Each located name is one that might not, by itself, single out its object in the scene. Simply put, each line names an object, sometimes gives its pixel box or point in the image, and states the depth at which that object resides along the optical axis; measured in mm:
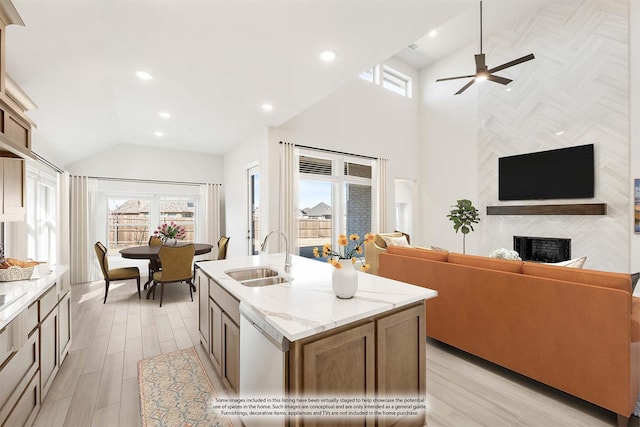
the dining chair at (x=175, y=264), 3908
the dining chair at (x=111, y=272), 3953
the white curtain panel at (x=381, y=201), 6105
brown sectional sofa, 1633
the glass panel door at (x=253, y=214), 5188
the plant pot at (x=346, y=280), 1524
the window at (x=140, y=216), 5680
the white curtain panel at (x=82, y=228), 5059
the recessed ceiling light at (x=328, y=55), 2441
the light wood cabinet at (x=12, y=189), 1872
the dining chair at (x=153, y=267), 4648
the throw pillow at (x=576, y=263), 2178
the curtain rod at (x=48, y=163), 3451
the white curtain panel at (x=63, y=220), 4383
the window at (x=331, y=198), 5168
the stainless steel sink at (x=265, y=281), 2159
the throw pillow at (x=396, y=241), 4453
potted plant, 5251
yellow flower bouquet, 1535
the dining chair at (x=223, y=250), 4917
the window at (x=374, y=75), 6230
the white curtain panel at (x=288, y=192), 4551
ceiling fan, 3443
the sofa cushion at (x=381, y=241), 4613
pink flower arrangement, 4699
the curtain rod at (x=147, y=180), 5325
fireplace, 4722
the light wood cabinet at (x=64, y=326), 2227
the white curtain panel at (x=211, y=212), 6223
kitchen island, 1182
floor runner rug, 1781
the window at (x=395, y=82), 6660
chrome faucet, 2256
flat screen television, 4512
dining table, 4012
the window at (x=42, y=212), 3627
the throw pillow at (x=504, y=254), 2846
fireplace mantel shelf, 4328
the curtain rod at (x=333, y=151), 4914
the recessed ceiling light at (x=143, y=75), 2703
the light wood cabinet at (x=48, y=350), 1863
